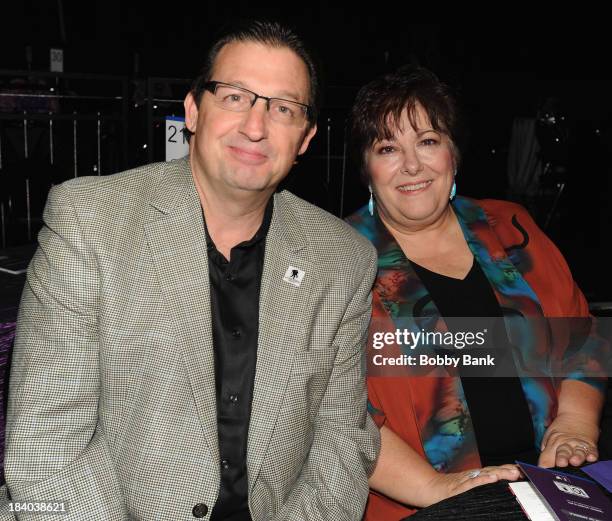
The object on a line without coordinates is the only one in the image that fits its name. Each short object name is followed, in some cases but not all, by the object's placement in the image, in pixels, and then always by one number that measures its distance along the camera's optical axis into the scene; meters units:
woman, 1.95
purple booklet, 1.23
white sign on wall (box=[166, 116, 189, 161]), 2.88
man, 1.46
